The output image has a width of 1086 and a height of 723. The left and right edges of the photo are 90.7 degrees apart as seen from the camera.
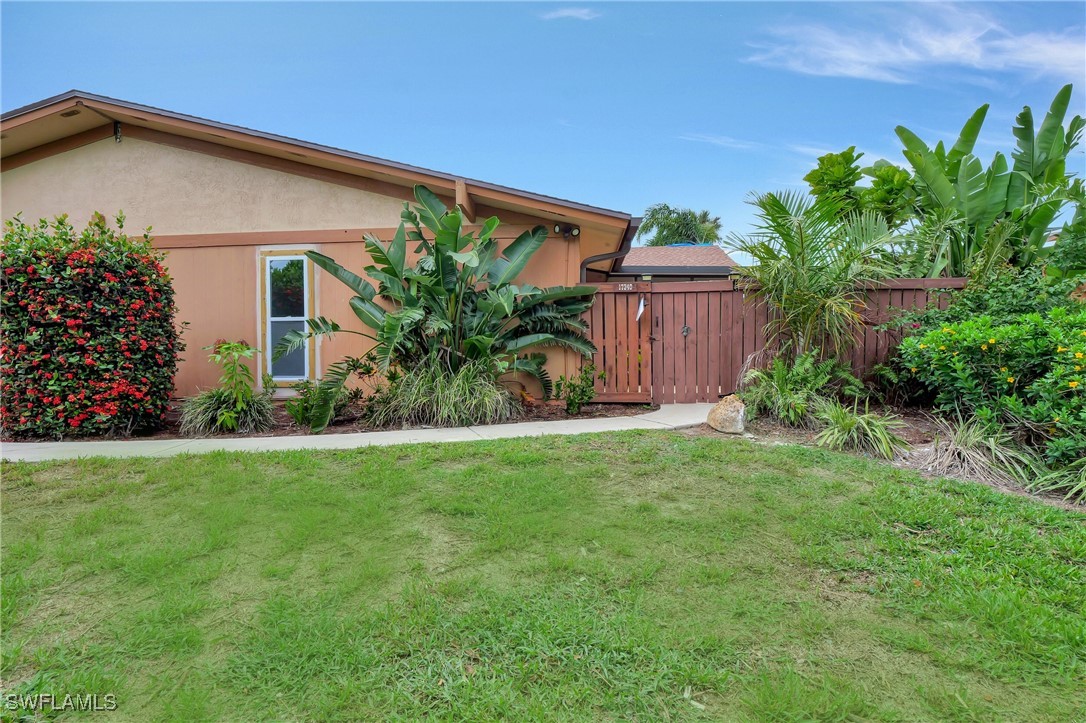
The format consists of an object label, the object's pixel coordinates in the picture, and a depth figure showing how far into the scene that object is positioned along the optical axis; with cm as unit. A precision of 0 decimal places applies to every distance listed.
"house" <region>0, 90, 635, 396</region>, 811
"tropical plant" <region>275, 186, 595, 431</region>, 676
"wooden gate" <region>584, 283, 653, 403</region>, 781
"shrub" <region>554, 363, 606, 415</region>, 734
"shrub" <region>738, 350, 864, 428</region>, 584
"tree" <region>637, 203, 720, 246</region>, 3331
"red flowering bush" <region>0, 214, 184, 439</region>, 595
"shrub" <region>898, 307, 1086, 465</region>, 419
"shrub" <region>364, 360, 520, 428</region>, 656
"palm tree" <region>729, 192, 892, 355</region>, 619
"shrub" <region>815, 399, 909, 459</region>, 495
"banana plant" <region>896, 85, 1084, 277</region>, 794
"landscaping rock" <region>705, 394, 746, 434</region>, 569
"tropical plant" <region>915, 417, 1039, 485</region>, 437
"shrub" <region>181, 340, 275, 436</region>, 655
